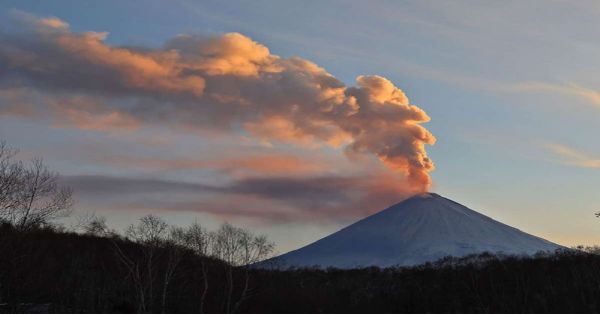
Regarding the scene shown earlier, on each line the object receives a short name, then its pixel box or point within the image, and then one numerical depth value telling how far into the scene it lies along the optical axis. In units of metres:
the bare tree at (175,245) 72.11
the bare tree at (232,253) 82.30
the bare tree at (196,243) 90.56
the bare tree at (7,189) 41.53
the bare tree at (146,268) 67.44
